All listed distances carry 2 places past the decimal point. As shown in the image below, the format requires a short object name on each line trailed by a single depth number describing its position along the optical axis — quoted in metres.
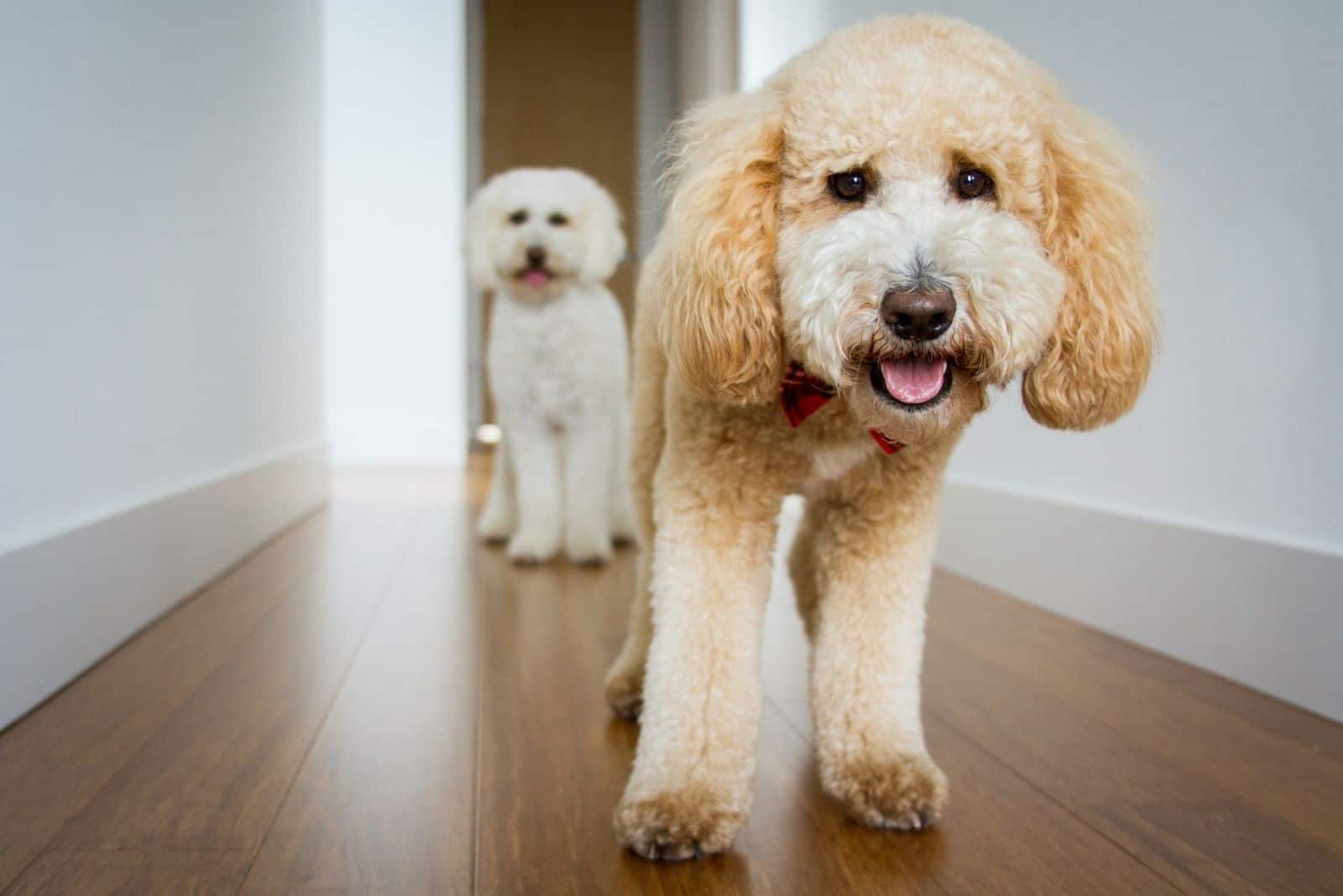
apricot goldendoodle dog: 0.96
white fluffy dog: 2.87
